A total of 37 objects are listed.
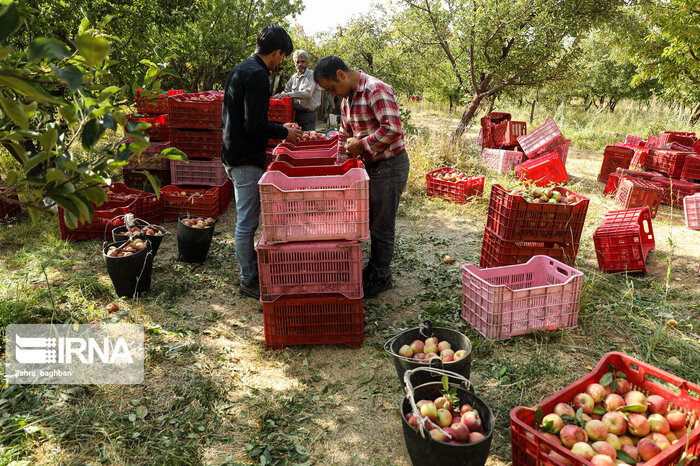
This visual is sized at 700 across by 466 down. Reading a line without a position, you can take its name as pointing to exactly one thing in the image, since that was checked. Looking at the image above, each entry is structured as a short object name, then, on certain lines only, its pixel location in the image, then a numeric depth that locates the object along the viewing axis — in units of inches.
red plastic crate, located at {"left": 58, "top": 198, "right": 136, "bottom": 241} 211.0
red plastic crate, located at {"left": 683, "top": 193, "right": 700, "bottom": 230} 260.5
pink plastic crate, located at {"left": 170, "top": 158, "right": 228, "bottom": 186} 262.5
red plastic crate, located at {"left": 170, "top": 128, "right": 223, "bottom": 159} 257.4
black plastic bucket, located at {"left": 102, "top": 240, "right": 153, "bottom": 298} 163.2
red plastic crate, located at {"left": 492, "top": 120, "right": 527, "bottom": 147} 381.4
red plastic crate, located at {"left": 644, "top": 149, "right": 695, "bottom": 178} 305.6
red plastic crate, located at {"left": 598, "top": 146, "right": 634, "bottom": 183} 350.0
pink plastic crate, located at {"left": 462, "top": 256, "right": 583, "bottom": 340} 142.7
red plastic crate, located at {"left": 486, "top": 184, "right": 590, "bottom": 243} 166.9
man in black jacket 154.4
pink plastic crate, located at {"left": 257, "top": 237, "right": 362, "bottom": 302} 132.9
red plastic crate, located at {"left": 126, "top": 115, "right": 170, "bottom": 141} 282.7
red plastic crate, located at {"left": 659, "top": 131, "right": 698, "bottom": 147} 362.0
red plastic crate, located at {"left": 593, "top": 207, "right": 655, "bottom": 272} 195.6
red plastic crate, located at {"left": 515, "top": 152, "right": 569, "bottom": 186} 311.7
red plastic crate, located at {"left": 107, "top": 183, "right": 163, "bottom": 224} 227.0
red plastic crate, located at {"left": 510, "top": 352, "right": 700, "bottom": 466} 83.8
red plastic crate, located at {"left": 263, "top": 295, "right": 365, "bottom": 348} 139.5
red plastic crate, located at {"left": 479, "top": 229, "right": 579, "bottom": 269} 173.1
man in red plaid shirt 151.9
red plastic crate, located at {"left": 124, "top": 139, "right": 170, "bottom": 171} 270.4
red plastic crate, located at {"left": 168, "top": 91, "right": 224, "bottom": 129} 251.6
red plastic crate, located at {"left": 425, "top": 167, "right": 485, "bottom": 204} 289.0
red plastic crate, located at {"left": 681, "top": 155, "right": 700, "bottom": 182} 294.6
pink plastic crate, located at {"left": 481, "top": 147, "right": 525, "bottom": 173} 357.1
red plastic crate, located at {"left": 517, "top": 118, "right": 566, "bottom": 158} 335.3
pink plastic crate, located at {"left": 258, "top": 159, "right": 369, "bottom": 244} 127.9
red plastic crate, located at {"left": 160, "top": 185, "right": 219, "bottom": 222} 242.5
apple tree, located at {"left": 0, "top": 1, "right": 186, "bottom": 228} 43.2
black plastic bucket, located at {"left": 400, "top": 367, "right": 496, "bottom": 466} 85.0
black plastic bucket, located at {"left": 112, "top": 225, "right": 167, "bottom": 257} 187.2
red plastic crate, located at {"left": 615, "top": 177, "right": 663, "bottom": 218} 266.6
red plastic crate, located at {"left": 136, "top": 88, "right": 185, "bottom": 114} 281.8
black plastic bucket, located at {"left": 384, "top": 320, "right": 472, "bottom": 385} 108.8
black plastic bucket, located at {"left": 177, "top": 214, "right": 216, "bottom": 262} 196.4
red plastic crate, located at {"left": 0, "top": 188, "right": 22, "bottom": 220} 232.1
